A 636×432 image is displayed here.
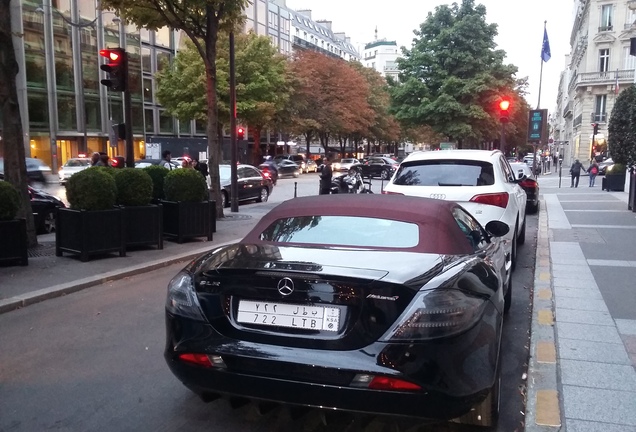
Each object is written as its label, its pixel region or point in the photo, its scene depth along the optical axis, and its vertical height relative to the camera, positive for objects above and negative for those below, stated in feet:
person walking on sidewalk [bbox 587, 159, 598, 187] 101.55 -5.84
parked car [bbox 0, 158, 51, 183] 59.37 -3.97
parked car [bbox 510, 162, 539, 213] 56.82 -5.42
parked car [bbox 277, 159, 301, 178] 151.03 -8.68
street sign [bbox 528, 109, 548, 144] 80.23 +1.80
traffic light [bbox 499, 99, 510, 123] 67.26 +3.09
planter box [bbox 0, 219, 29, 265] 25.80 -4.83
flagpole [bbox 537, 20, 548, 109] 104.60 +19.34
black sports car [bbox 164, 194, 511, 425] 9.87 -3.43
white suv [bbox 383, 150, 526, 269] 26.96 -2.16
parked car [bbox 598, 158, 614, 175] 145.19 -6.92
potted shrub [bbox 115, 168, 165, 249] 30.66 -3.93
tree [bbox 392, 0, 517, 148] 122.11 +13.01
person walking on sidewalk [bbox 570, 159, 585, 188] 99.71 -5.76
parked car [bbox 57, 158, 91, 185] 99.76 -5.86
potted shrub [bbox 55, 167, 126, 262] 28.12 -4.09
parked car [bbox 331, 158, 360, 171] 156.17 -7.99
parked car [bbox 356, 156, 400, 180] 142.72 -7.69
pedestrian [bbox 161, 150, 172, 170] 58.03 -2.25
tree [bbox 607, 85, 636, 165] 69.26 +1.38
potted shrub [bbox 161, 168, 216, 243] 34.58 -4.26
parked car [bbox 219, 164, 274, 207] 64.39 -5.82
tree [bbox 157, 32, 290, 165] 129.29 +11.45
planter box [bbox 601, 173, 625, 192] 82.17 -6.19
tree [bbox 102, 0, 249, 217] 43.16 +8.85
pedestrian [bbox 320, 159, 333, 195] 58.85 -4.39
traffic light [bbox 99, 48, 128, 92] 36.22 +3.93
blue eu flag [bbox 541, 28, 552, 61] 104.22 +15.21
